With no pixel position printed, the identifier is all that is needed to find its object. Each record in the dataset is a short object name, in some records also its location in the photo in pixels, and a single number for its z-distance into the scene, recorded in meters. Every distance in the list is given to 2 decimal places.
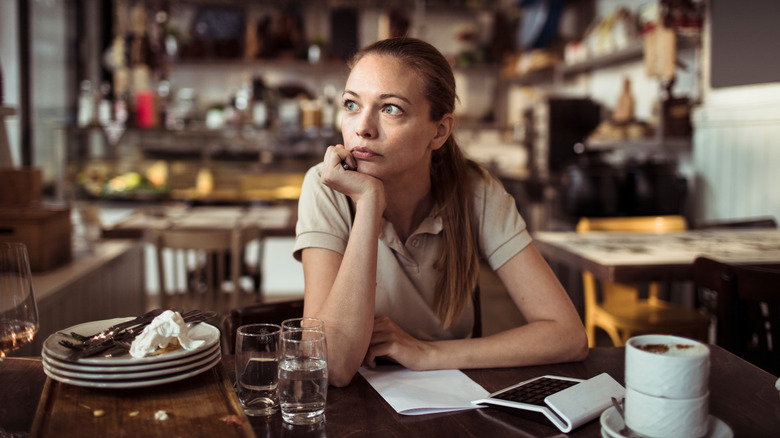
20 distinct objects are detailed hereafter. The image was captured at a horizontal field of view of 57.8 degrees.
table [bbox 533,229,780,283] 2.56
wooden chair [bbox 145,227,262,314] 3.29
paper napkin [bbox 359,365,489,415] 1.13
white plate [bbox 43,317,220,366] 1.08
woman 1.37
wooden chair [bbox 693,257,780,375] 1.74
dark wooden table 1.04
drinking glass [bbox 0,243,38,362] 1.12
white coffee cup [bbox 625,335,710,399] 0.88
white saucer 0.97
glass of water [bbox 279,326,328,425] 1.06
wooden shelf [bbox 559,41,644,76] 4.82
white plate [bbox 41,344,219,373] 1.07
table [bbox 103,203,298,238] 3.87
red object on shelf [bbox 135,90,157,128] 5.98
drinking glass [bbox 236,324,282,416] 1.12
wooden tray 0.95
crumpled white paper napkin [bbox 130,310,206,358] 1.11
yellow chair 2.90
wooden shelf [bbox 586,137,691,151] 4.44
